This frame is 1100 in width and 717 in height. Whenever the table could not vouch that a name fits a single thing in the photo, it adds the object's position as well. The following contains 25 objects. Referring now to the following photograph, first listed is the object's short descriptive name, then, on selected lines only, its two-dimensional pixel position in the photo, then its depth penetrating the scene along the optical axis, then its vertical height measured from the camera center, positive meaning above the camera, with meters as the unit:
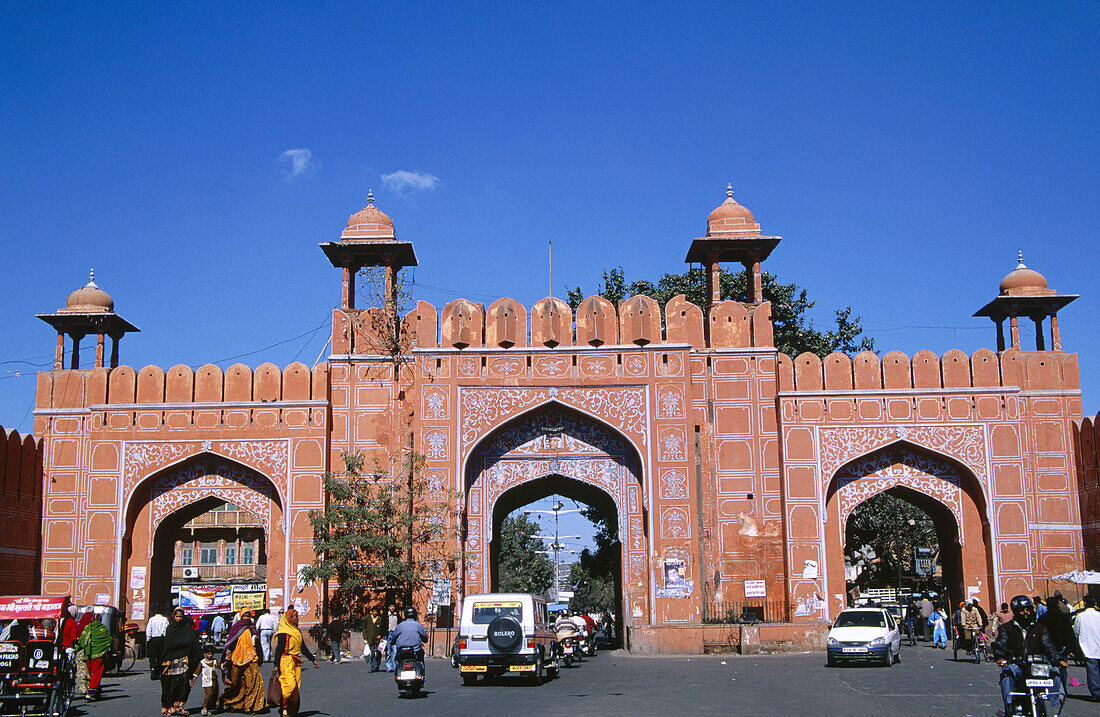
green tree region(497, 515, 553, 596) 58.56 -1.39
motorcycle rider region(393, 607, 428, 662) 13.95 -1.25
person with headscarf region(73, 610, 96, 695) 13.87 -1.63
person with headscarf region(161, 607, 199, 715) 11.66 -1.34
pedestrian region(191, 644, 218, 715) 12.01 -1.53
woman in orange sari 11.95 -1.48
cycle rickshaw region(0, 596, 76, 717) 11.13 -1.37
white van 15.24 -1.41
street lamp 65.38 -0.83
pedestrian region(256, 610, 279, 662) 16.73 -1.30
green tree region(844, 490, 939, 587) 33.88 -0.24
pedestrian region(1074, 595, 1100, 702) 12.49 -1.29
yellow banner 39.97 -2.23
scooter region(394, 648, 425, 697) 13.62 -1.65
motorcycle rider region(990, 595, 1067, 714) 9.62 -1.04
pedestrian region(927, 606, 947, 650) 23.09 -2.11
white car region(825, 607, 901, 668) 17.78 -1.73
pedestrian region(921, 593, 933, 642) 25.50 -1.97
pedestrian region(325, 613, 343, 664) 21.61 -1.81
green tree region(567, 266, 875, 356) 36.06 +7.41
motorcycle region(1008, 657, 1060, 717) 9.39 -1.35
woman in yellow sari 10.93 -1.20
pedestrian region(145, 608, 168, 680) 17.25 -1.46
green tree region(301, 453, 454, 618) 21.30 +0.04
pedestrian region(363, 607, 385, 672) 21.14 -1.80
